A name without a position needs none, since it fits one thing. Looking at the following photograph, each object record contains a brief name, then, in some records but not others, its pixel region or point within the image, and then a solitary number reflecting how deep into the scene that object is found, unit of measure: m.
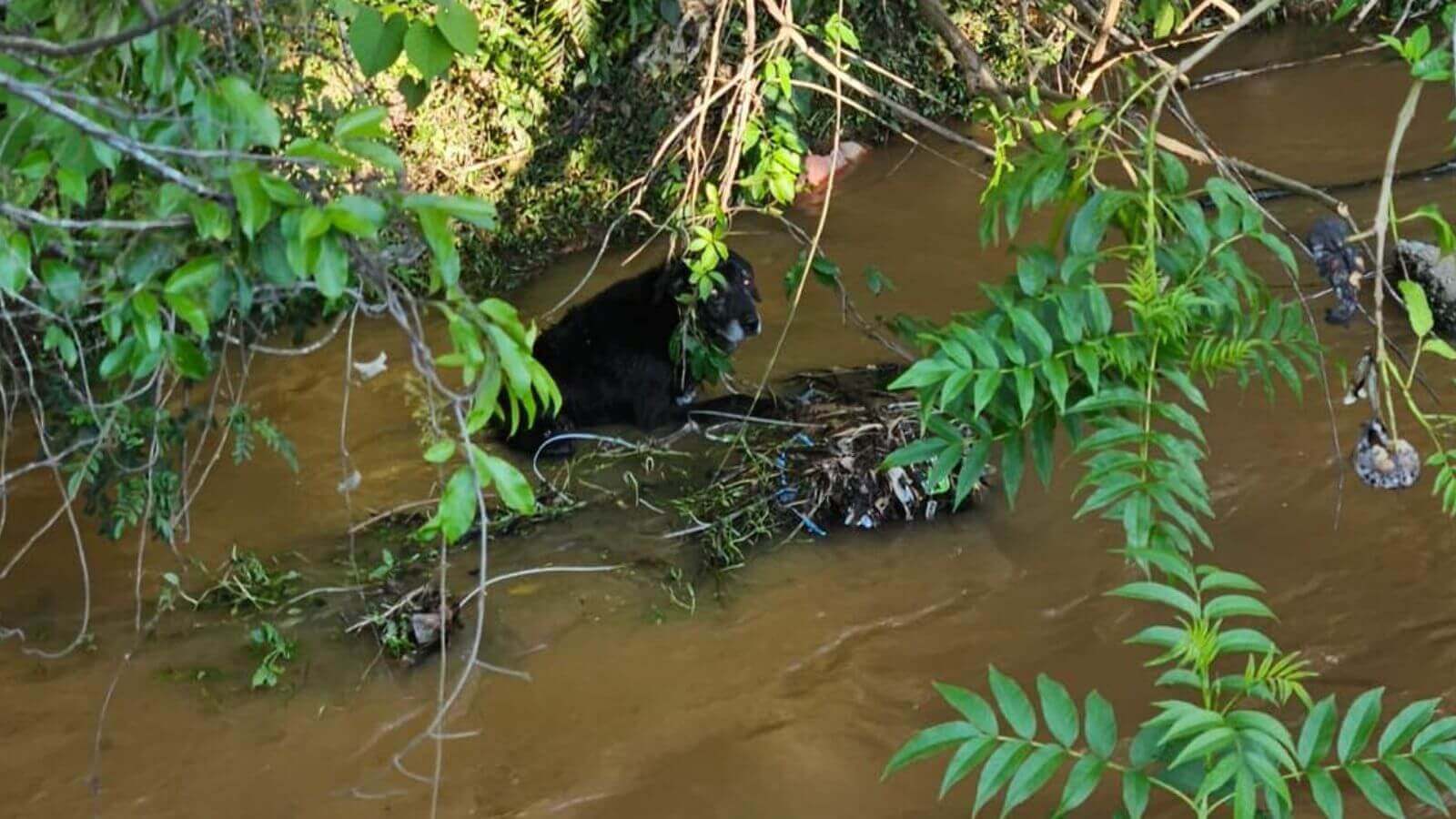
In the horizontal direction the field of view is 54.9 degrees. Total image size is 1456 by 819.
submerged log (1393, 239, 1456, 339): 5.93
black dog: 5.55
